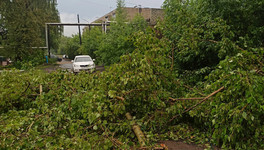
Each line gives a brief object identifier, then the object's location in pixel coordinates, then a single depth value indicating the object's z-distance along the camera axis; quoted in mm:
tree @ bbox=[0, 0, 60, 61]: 17672
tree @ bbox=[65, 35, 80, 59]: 37678
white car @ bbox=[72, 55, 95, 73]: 14242
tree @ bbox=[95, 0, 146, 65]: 11265
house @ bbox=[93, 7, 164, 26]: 21514
